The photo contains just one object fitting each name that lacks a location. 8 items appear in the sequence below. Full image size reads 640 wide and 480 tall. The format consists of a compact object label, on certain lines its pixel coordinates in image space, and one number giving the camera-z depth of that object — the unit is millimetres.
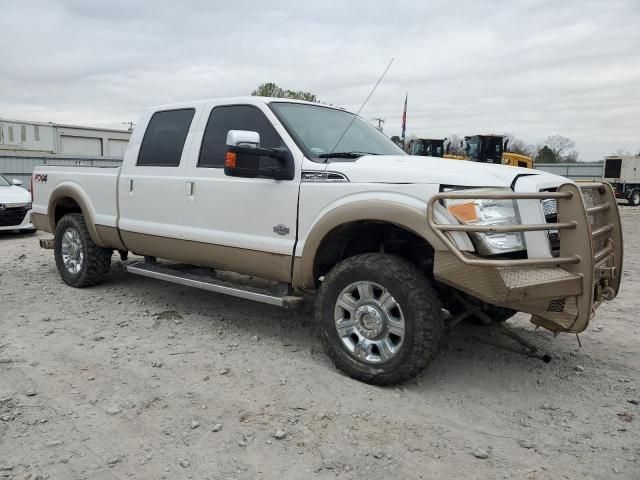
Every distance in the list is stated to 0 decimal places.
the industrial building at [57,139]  37656
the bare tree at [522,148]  49719
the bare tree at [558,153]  50656
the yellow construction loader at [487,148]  20969
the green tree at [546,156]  47569
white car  10961
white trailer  26547
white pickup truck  3328
